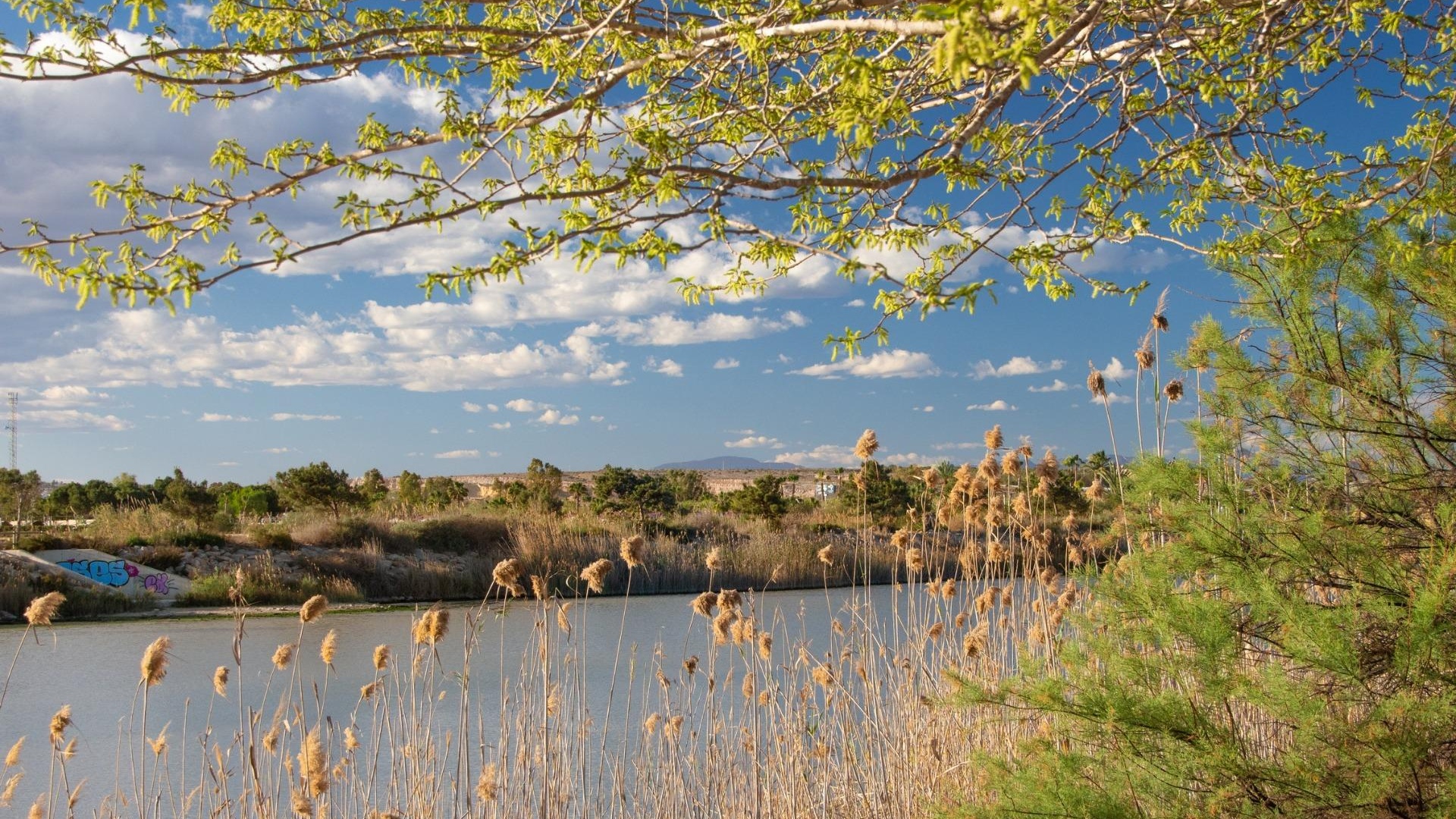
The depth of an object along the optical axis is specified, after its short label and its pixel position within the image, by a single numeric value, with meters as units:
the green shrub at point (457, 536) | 17.73
